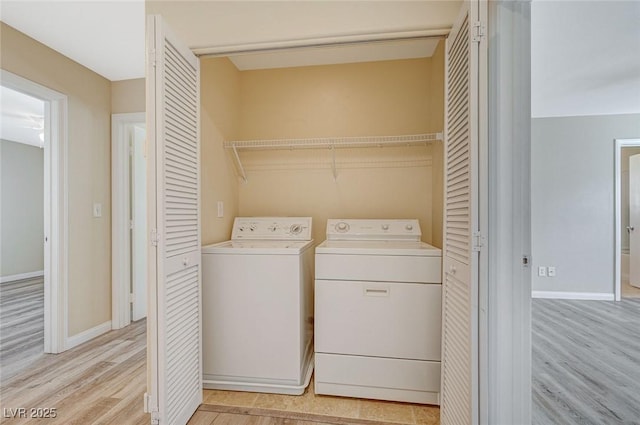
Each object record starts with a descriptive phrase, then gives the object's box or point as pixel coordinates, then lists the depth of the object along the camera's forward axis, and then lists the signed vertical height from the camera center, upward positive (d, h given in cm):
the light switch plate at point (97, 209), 266 +3
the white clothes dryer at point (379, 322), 168 -64
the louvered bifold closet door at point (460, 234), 110 -9
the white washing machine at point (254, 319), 178 -65
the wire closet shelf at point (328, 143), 223 +55
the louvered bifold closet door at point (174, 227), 135 -7
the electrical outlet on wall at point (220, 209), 219 +2
